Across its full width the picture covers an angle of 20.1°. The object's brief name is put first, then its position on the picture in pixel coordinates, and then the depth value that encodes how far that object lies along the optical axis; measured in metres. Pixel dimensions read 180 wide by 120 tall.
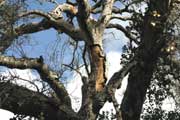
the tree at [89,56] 9.89
